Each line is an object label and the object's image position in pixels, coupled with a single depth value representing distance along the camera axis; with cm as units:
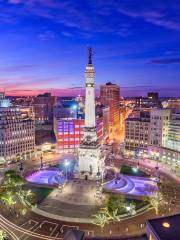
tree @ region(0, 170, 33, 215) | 7519
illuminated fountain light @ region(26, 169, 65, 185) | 9550
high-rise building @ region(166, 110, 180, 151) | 12250
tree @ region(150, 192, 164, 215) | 7369
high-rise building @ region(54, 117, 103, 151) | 14356
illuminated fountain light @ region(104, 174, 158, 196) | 8875
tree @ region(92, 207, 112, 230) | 6455
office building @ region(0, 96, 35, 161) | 12219
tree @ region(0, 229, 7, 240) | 5408
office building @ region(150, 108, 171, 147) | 12850
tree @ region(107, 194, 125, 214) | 6848
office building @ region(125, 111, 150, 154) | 13604
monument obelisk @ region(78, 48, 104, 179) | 10281
